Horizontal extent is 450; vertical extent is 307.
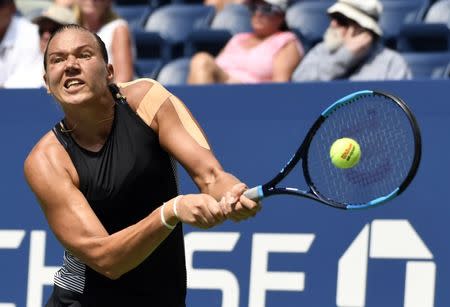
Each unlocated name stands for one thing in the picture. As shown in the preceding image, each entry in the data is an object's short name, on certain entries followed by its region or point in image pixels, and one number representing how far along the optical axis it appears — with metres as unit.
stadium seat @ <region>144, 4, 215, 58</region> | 15.91
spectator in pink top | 12.61
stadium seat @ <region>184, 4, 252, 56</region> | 14.69
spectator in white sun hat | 11.45
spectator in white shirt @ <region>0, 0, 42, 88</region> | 13.56
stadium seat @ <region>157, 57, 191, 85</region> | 14.52
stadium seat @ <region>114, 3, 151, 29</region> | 16.75
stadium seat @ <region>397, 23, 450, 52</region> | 13.34
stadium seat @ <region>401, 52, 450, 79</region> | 13.14
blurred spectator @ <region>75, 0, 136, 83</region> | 12.96
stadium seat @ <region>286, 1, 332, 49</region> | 14.28
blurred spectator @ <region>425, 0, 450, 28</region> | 13.59
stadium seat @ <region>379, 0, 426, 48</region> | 13.94
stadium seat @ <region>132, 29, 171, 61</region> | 15.77
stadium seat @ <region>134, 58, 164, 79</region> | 15.25
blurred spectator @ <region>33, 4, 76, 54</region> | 13.41
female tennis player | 7.55
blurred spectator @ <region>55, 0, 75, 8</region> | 15.72
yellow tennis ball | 7.24
